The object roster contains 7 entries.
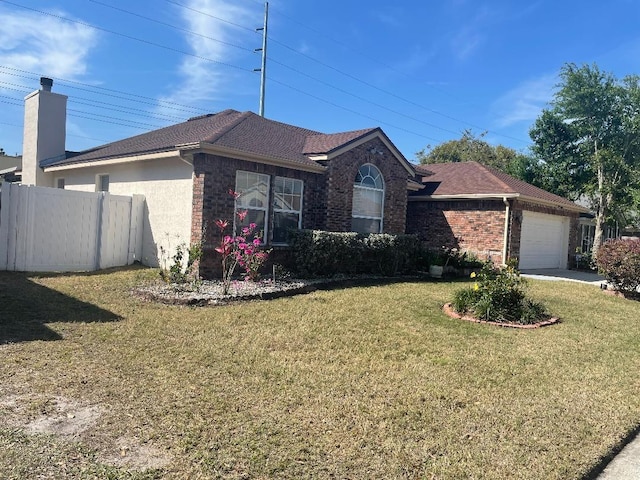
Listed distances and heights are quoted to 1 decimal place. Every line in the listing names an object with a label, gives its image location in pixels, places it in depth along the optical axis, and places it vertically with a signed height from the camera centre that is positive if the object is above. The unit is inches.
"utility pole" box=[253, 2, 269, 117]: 1101.7 +387.0
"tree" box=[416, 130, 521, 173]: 1776.6 +331.5
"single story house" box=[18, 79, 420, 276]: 442.6 +56.8
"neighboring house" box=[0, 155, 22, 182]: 832.2 +66.3
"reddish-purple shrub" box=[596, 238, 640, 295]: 492.4 -16.4
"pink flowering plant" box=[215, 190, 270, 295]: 386.9 -25.2
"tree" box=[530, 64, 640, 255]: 938.1 +219.4
